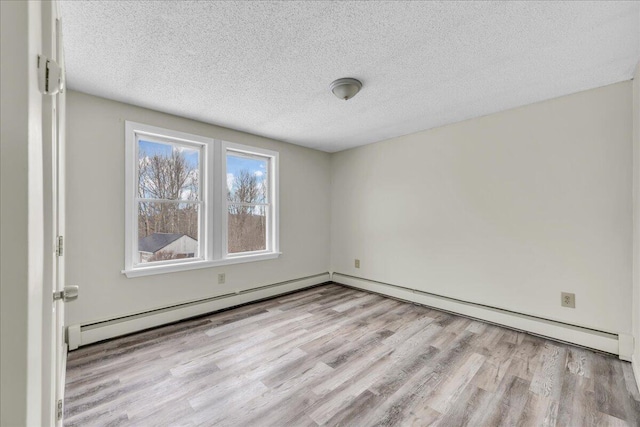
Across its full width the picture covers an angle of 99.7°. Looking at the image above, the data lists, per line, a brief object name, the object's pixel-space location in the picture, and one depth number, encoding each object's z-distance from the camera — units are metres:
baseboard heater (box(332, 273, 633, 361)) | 2.20
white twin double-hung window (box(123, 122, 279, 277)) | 2.73
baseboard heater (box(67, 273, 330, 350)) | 2.34
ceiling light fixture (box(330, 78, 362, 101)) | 2.17
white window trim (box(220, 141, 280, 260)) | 3.70
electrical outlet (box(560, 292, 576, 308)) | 2.39
